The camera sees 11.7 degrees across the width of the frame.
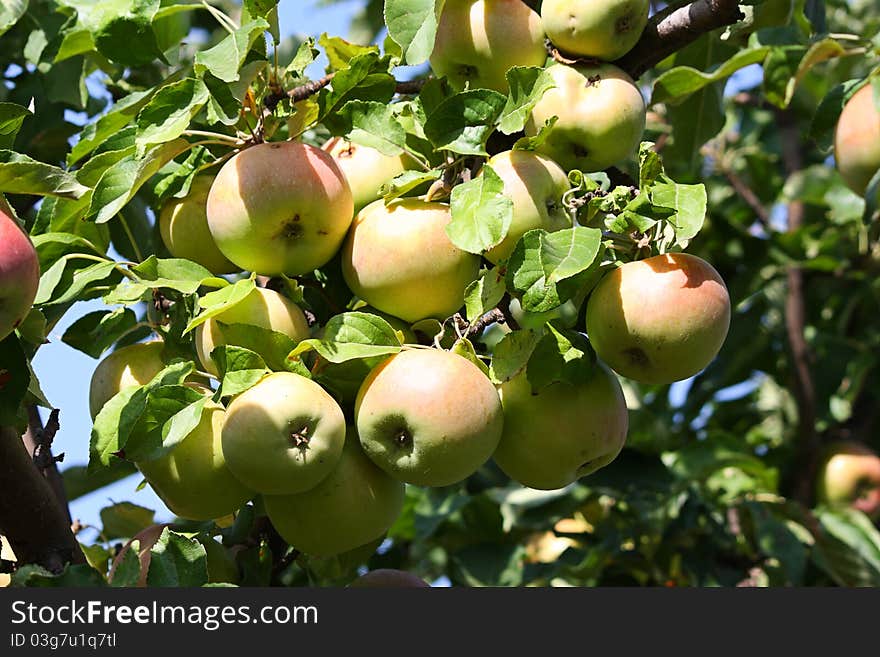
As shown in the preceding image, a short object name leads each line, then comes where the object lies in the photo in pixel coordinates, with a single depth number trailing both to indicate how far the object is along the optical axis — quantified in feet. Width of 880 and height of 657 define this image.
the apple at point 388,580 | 6.90
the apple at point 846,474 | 9.75
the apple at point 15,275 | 6.37
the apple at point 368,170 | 6.80
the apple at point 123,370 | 6.73
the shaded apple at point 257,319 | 6.61
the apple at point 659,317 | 6.54
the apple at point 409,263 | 6.61
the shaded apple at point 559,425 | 6.60
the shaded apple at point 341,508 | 6.57
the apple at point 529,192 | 6.58
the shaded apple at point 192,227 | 6.80
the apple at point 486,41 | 6.78
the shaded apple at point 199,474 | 6.59
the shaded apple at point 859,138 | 7.46
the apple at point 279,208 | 6.62
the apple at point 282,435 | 6.46
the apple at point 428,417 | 6.48
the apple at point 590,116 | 6.72
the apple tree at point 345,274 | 6.51
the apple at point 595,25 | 6.74
